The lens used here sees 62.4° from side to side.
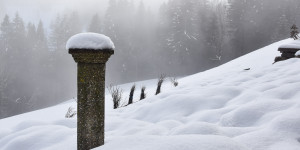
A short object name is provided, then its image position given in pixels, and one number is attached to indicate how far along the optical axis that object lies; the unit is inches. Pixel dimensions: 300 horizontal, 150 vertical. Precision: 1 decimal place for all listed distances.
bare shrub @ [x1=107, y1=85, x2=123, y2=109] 329.4
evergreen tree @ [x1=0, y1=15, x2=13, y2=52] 1565.0
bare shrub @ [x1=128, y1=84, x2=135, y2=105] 370.5
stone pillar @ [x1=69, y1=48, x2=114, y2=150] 102.4
